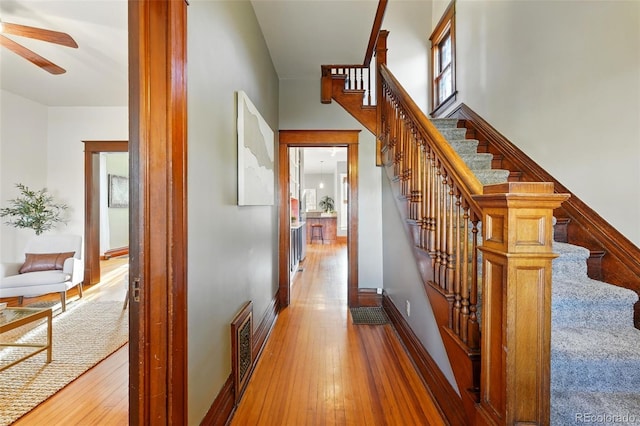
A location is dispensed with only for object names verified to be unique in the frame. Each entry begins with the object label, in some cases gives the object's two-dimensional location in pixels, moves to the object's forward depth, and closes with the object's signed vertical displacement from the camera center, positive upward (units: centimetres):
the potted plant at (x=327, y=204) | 1146 +26
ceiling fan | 203 +132
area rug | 181 -120
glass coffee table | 194 -80
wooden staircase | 98 -23
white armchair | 309 -71
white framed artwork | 180 +41
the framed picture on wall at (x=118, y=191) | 688 +49
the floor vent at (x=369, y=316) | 302 -120
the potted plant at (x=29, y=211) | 364 -1
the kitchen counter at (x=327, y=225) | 984 -52
